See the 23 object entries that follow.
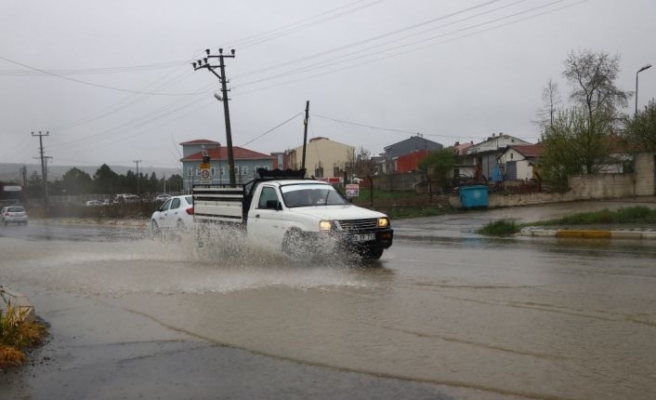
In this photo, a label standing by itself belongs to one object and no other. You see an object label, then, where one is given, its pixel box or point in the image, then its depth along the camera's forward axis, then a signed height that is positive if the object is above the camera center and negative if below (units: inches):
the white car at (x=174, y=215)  726.5 -25.4
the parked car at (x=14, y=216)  1644.9 -39.0
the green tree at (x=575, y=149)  1164.5 +58.0
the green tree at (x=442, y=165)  1350.9 +45.2
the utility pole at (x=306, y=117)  1443.2 +177.5
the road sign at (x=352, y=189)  970.1 -2.7
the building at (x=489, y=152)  1831.4 +121.7
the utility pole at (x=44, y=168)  2468.6 +144.7
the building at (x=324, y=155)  3782.0 +223.5
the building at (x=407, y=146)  3838.6 +257.5
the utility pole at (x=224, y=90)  1263.5 +228.5
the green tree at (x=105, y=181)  3277.3 +97.3
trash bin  1078.4 -25.4
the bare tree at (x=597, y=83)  1980.8 +317.2
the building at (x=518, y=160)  2189.2 +79.5
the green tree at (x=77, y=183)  3474.4 +99.0
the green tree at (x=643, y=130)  1157.1 +90.5
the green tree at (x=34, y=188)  3793.3 +86.5
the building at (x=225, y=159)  3014.3 +179.5
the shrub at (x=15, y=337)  211.2 -53.0
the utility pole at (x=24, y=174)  3670.8 +171.8
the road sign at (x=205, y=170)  1062.4 +42.6
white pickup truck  409.7 -20.0
